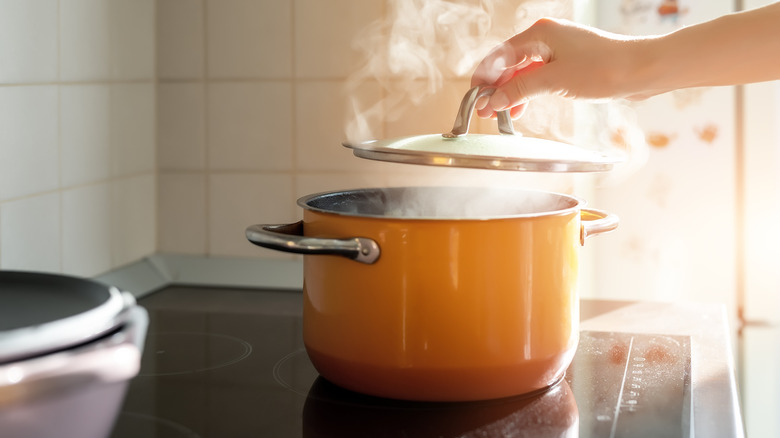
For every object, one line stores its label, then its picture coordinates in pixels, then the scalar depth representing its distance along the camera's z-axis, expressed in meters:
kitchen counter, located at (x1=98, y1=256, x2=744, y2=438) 0.74
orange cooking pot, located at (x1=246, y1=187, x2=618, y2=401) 0.70
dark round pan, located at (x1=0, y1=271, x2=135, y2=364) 0.45
